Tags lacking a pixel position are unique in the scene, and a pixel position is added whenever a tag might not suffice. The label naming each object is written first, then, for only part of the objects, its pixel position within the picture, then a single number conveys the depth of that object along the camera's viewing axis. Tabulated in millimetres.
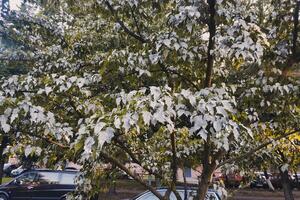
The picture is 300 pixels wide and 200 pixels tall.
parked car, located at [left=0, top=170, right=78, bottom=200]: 13781
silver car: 4146
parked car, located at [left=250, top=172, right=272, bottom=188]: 23788
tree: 2434
